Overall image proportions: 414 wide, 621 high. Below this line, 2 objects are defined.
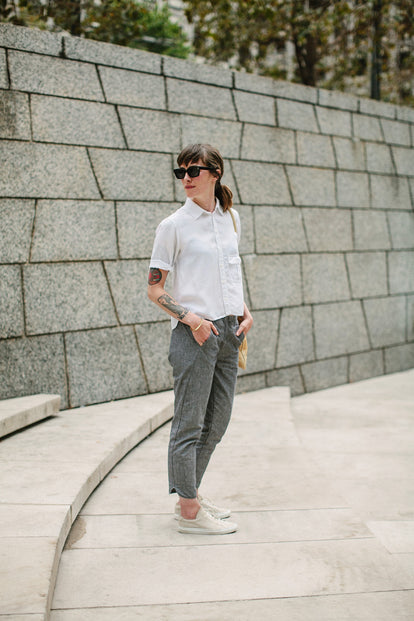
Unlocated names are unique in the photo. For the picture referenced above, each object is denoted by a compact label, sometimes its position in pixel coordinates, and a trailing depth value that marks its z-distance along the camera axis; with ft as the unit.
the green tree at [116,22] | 22.88
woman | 9.56
